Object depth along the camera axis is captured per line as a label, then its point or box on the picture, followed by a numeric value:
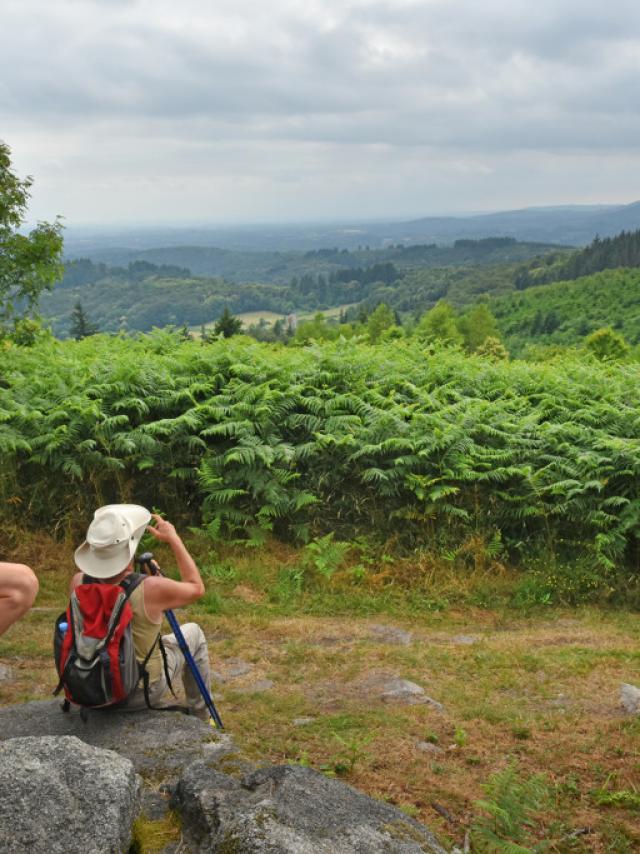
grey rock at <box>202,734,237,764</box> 4.36
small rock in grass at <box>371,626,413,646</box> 8.73
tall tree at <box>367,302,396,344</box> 110.12
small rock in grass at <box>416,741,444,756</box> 5.63
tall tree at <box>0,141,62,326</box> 11.91
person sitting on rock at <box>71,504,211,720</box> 4.89
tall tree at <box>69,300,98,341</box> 94.56
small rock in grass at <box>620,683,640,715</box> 6.55
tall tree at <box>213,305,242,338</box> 60.34
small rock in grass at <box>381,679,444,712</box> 6.76
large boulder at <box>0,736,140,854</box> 3.19
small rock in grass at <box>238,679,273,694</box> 7.20
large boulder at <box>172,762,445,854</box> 3.35
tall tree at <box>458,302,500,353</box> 103.73
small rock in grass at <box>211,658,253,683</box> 7.55
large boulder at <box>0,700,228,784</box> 4.50
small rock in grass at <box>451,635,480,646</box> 8.68
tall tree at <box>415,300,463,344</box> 91.88
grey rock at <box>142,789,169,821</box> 3.85
